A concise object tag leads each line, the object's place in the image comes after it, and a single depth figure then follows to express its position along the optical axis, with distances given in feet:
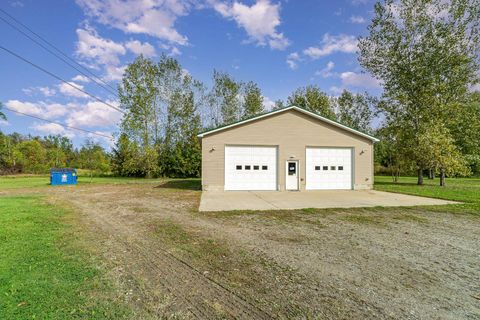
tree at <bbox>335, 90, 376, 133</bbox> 128.88
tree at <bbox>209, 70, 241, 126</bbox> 114.62
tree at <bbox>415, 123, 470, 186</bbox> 57.93
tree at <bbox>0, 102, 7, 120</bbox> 130.52
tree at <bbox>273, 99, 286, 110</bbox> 131.48
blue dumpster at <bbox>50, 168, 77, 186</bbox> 66.18
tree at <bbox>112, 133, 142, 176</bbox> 93.24
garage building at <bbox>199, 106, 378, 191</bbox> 49.11
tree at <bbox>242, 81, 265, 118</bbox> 117.91
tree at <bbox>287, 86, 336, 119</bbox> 122.93
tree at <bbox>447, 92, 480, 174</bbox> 63.10
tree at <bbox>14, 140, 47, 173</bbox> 131.85
